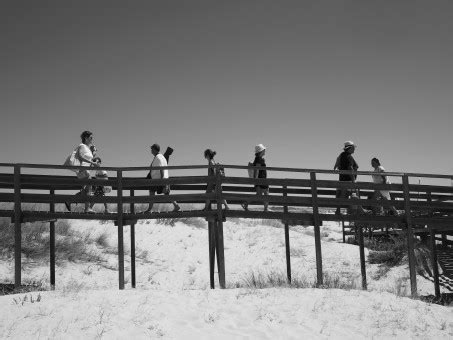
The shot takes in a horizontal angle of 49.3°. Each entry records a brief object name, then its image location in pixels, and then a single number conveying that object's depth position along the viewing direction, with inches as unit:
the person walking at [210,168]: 453.7
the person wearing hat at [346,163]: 495.8
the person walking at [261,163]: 478.4
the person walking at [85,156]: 430.3
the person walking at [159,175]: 448.8
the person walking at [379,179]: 549.3
